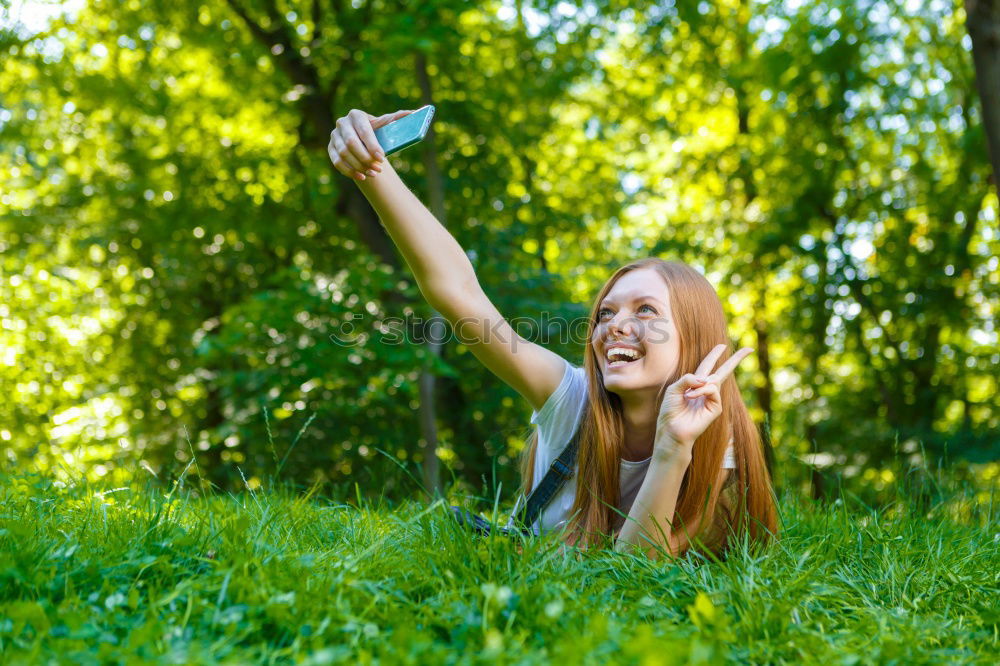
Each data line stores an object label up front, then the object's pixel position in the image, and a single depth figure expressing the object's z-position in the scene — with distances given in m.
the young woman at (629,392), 2.46
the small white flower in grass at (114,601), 1.79
